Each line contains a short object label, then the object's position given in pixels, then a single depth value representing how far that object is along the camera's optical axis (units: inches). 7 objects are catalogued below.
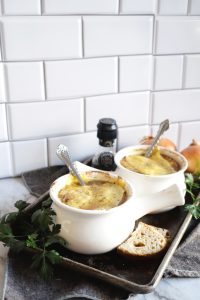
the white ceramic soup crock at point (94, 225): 17.5
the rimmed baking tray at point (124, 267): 16.2
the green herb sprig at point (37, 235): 16.8
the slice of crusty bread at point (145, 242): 18.0
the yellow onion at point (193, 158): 26.0
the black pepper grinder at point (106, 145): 24.8
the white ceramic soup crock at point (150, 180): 21.4
